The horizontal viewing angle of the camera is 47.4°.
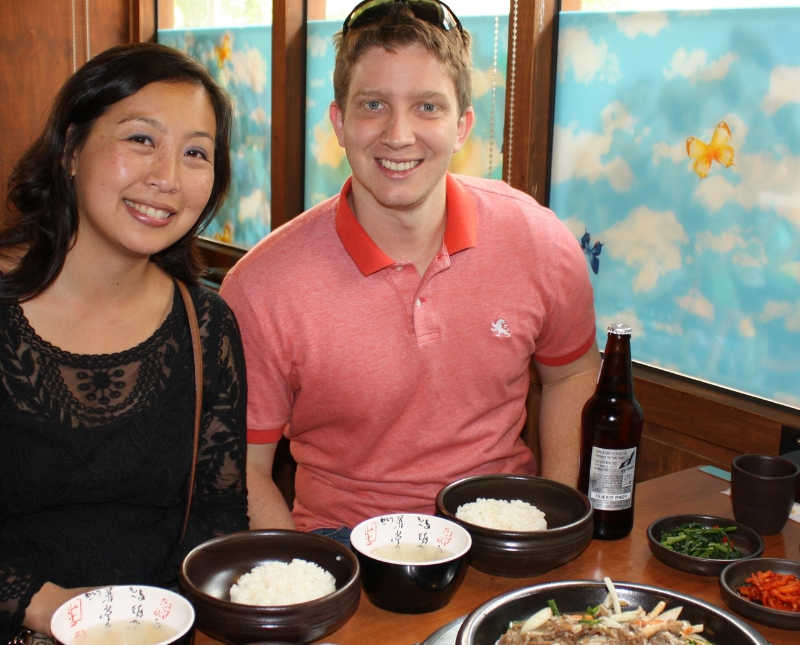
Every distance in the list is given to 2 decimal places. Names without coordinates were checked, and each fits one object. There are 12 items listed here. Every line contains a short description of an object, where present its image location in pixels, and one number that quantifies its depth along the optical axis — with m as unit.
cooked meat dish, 1.15
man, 1.90
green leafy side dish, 1.51
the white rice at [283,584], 1.23
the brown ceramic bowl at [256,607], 1.14
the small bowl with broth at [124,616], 1.10
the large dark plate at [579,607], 1.15
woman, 1.60
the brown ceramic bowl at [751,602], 1.29
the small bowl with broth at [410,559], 1.26
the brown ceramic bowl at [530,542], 1.38
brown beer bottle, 1.59
